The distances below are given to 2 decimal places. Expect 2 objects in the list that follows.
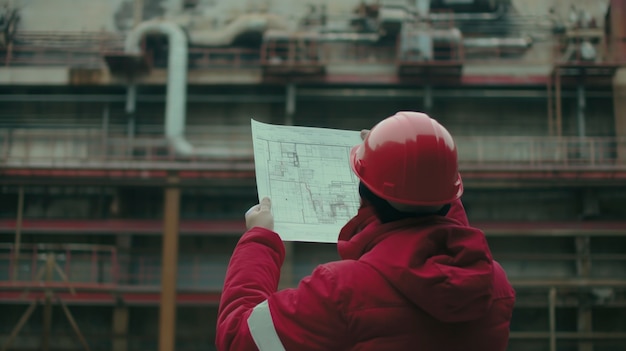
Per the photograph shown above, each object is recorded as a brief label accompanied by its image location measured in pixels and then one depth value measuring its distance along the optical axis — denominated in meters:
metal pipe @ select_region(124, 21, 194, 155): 12.73
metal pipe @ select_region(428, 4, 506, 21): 13.88
